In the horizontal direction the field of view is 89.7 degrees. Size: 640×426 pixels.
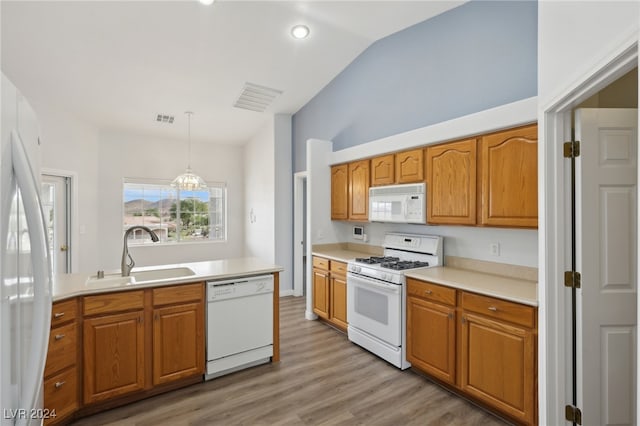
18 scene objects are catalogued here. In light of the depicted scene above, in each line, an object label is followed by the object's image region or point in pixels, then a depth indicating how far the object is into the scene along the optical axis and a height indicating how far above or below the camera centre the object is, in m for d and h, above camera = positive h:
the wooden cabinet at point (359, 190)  3.79 +0.28
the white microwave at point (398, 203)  3.10 +0.10
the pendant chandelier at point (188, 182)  4.54 +0.45
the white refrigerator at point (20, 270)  0.72 -0.14
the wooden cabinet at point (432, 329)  2.51 -0.96
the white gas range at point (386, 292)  2.91 -0.77
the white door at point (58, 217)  4.06 -0.04
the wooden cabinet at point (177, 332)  2.44 -0.93
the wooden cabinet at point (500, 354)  2.03 -0.97
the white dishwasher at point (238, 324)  2.67 -0.95
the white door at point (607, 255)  1.75 -0.23
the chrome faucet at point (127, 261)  2.53 -0.38
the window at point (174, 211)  5.79 +0.05
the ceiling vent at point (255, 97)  4.48 +1.71
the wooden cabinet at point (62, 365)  1.96 -0.96
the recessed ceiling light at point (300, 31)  3.47 +2.00
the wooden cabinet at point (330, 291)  3.71 -0.95
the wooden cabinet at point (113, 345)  2.20 -0.93
